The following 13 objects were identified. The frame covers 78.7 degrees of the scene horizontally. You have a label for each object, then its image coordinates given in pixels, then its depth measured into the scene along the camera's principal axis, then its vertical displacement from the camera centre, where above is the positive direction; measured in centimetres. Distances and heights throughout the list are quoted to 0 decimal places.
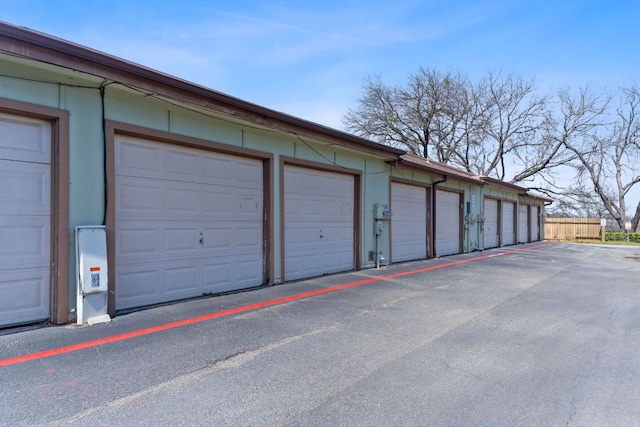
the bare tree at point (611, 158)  3105 +461
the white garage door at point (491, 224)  1795 -43
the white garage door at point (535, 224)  2533 -59
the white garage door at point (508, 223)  2027 -45
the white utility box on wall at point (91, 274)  480 -73
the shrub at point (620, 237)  2930 -171
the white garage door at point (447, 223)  1385 -28
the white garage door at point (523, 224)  2297 -56
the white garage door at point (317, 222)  816 -15
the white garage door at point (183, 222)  561 -11
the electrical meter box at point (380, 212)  1038 +9
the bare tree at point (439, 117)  2961 +773
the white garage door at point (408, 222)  1148 -22
